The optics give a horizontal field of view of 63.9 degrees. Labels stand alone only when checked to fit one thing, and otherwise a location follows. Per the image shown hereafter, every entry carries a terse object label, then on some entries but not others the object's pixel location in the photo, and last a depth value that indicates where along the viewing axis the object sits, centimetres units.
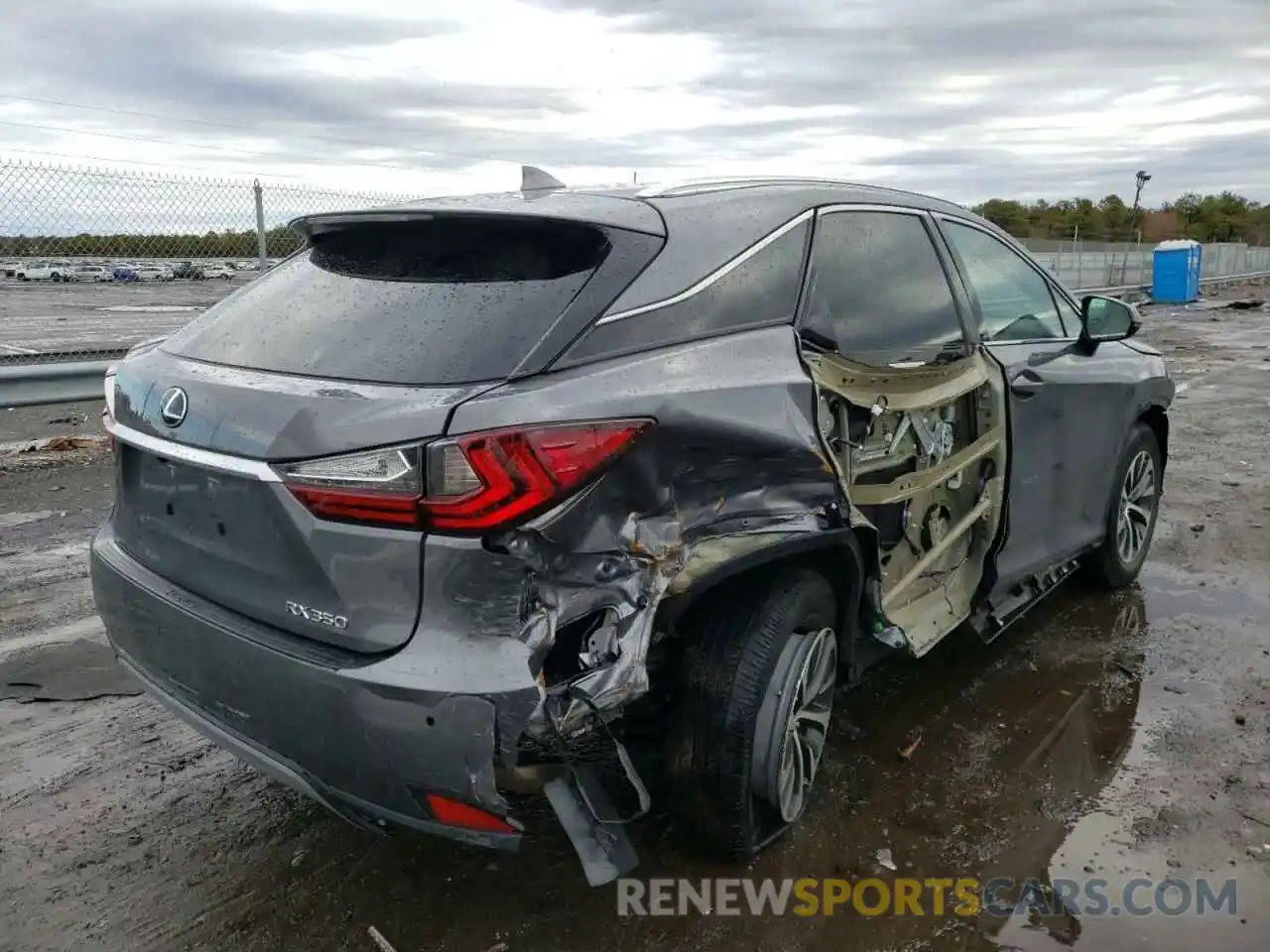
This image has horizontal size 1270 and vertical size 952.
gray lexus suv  216
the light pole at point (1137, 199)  4409
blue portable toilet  2803
